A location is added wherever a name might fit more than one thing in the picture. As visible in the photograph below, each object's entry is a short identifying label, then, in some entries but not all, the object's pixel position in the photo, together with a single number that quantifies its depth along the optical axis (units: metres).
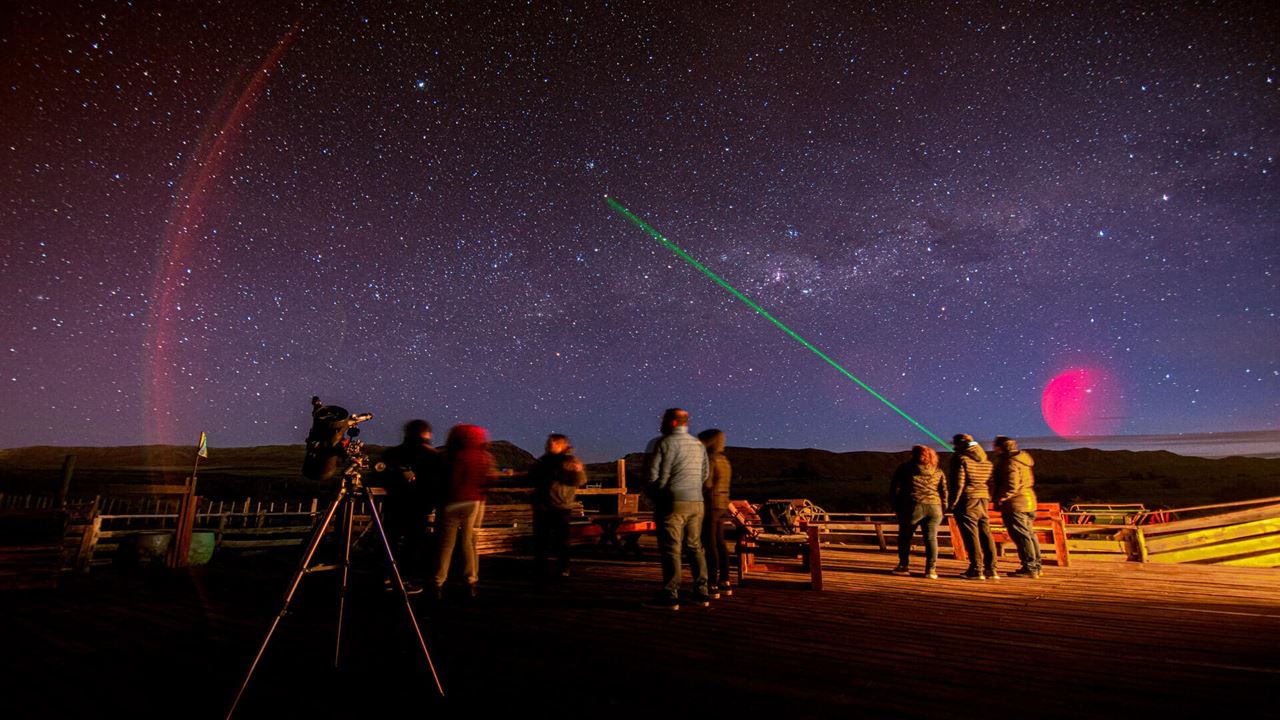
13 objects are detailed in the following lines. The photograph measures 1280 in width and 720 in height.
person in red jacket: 5.54
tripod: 3.09
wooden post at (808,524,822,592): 6.76
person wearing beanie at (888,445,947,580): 8.02
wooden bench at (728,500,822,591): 6.87
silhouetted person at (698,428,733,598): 6.34
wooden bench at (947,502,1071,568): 9.18
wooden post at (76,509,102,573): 9.24
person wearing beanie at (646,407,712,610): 5.41
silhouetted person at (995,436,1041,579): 7.70
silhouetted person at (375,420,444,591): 5.68
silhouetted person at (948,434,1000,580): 7.67
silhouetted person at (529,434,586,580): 7.48
